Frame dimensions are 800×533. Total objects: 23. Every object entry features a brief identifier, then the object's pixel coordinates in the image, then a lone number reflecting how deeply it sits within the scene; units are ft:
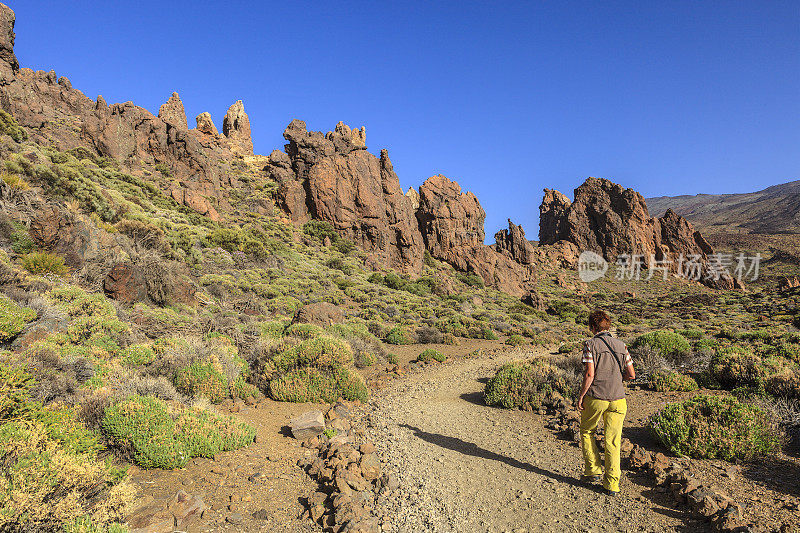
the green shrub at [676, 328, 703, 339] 50.51
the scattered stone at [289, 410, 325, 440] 20.66
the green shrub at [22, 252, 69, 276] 35.29
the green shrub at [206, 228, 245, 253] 84.32
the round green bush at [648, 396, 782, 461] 16.88
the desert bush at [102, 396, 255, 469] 15.19
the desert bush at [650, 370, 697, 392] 27.37
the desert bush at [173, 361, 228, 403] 23.09
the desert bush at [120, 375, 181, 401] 18.96
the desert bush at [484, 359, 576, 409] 27.48
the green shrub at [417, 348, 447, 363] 44.52
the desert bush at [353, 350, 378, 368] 38.51
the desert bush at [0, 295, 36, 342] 21.35
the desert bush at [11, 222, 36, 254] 36.97
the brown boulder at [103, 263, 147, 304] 38.04
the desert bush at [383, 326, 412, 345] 53.22
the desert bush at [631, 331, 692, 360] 35.78
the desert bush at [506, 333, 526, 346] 61.11
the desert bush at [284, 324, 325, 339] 36.63
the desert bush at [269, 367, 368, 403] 26.53
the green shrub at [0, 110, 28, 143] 78.67
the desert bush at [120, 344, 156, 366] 24.80
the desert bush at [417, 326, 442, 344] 56.34
